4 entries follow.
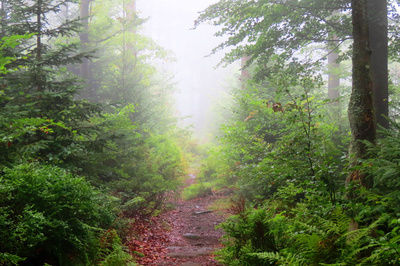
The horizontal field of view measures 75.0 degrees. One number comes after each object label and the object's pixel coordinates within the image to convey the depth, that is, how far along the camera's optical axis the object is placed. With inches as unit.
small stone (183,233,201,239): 291.3
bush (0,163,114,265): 123.4
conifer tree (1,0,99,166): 217.5
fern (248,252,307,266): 129.6
